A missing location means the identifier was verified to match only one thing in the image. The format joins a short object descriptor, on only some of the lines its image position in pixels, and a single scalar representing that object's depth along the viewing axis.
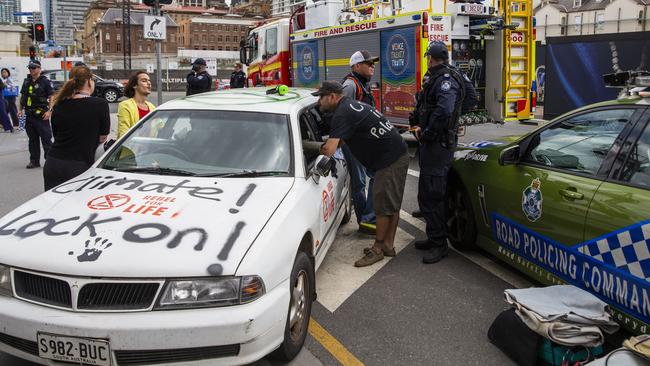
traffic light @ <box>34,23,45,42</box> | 21.09
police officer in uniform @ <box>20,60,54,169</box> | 9.94
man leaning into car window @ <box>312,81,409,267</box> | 4.61
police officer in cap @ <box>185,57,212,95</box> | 12.59
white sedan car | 2.69
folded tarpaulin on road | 3.05
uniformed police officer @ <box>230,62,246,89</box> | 17.75
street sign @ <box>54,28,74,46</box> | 22.92
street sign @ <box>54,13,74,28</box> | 22.66
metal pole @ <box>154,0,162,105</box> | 10.96
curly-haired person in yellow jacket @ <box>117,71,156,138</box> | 5.50
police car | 3.10
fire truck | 9.79
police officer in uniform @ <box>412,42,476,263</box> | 4.78
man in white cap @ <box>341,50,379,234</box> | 5.89
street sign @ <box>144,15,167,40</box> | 11.32
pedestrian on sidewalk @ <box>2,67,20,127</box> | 16.95
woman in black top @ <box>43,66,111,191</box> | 4.69
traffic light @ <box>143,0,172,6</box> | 11.13
